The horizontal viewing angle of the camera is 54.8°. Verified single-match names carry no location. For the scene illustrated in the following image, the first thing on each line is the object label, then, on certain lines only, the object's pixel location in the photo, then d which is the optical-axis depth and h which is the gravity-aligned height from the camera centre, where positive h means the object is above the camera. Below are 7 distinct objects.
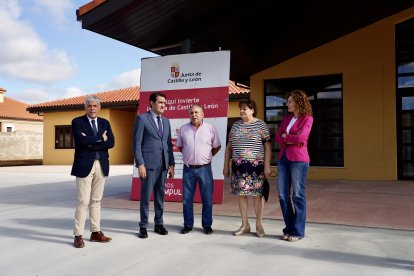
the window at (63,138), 24.11 +0.30
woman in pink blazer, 4.47 -0.23
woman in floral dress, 4.64 -0.15
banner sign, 6.95 +0.96
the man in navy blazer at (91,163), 4.37 -0.22
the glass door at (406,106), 10.66 +1.01
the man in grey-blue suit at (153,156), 4.77 -0.16
